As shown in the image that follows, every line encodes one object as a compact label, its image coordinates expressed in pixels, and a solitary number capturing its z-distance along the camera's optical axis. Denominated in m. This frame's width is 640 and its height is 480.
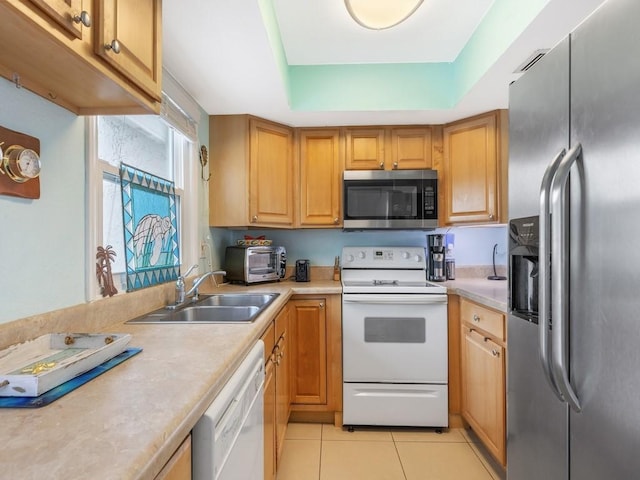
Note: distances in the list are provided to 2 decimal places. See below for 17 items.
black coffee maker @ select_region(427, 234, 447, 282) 2.56
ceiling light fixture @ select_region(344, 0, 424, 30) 1.38
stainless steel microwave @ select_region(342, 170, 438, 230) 2.48
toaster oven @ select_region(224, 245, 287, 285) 2.38
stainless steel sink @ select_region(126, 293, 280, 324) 1.46
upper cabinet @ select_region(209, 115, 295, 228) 2.41
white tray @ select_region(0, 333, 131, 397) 0.65
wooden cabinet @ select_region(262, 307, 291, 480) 1.45
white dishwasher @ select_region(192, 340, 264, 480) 0.71
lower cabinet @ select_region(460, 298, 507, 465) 1.71
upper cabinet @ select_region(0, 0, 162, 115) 0.68
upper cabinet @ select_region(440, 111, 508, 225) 2.28
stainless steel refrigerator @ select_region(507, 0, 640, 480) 0.71
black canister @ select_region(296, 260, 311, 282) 2.65
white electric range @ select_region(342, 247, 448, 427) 2.17
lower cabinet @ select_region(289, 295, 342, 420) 2.26
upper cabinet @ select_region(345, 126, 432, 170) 2.57
